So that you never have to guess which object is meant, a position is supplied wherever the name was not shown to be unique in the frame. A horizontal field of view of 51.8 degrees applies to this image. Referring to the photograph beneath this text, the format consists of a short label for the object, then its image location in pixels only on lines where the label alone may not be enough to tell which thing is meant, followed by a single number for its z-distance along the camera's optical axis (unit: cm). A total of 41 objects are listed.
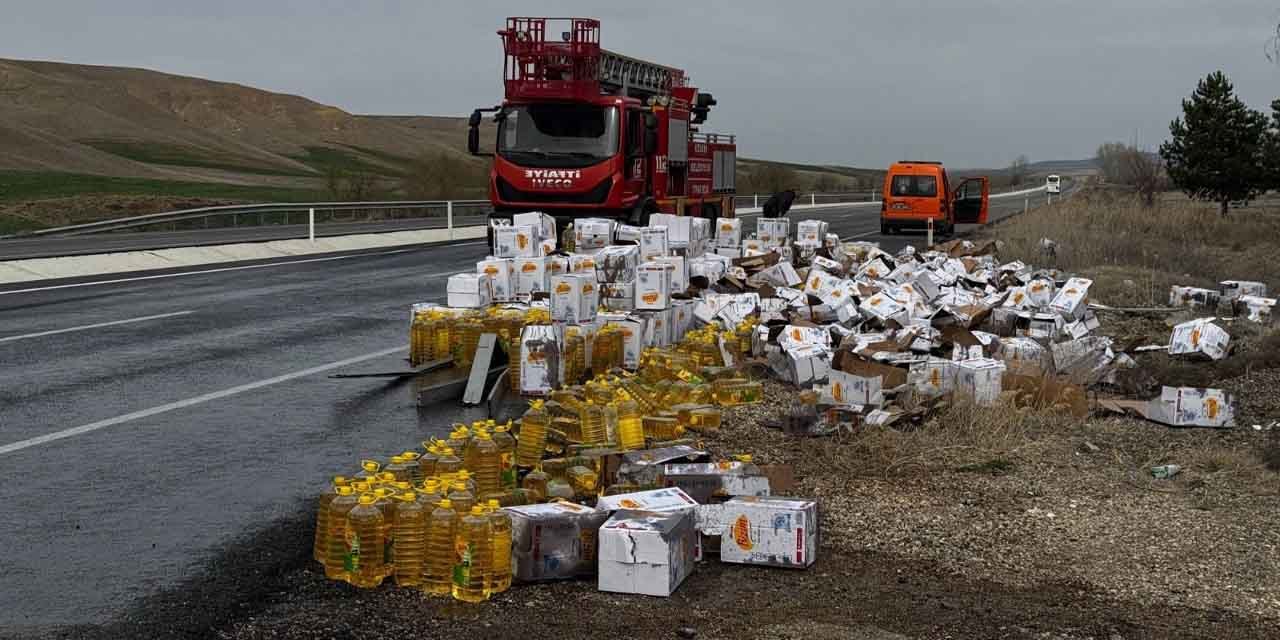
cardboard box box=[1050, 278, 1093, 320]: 1355
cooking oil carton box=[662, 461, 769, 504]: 669
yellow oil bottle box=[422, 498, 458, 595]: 564
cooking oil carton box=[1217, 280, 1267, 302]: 1634
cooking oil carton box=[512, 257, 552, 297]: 1221
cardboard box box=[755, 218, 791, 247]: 1945
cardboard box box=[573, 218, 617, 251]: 1574
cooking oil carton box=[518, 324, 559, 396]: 1024
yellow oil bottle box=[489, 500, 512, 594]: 567
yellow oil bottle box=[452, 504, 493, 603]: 553
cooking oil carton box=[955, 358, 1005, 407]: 945
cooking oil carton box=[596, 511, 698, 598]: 558
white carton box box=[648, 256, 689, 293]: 1379
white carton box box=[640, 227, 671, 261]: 1440
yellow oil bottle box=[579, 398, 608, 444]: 826
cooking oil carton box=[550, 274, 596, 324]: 1084
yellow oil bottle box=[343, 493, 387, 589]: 570
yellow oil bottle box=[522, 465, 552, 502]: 680
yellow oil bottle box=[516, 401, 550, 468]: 785
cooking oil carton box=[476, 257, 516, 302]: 1191
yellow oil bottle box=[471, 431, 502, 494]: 709
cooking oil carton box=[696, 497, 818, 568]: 596
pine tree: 5181
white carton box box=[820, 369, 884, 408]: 935
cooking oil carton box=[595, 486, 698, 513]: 614
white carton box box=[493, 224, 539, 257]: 1379
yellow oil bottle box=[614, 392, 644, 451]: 831
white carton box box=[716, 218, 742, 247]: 1856
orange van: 3572
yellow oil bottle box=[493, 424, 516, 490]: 727
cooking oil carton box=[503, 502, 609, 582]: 579
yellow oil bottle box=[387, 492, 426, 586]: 572
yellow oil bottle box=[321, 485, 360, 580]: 582
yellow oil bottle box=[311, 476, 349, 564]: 600
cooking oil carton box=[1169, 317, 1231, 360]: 1181
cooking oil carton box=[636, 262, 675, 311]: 1189
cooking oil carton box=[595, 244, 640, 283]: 1301
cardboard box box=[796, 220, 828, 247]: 1975
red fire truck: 2272
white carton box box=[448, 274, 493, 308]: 1158
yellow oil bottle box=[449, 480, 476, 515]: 591
